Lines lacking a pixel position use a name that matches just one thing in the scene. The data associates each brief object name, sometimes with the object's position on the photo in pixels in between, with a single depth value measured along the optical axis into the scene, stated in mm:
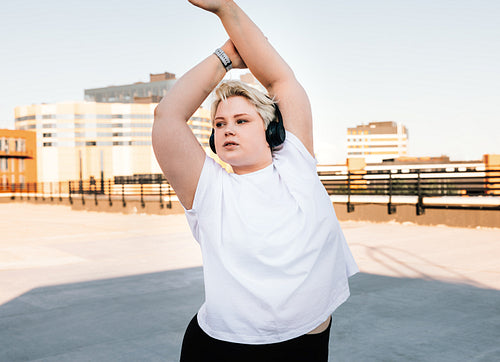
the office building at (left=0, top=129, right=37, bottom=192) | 69438
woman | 1476
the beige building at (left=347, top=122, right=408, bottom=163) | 187550
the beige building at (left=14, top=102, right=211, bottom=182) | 106438
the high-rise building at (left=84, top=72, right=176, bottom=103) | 158375
